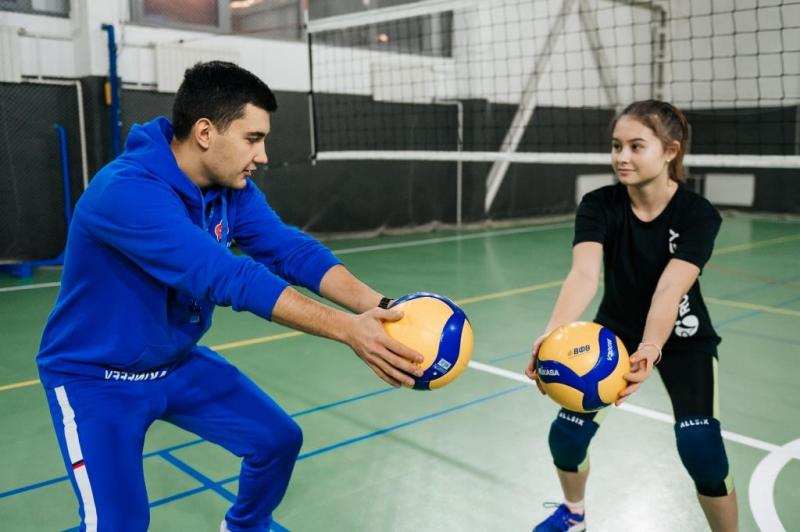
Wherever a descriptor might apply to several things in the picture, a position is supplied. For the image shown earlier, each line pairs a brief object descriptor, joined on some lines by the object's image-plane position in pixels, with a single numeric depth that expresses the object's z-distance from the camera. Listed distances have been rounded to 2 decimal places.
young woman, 2.52
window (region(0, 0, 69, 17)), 8.63
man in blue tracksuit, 2.04
